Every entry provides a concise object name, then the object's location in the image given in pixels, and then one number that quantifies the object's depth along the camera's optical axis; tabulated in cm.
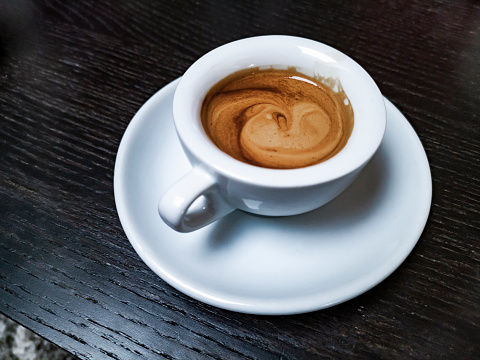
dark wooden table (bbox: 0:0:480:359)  25
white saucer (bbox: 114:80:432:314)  25
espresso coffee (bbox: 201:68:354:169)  27
